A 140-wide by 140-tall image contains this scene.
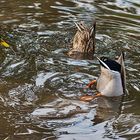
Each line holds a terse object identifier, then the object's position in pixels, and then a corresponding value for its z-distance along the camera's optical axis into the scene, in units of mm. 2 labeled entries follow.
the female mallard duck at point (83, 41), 17000
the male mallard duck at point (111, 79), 13336
